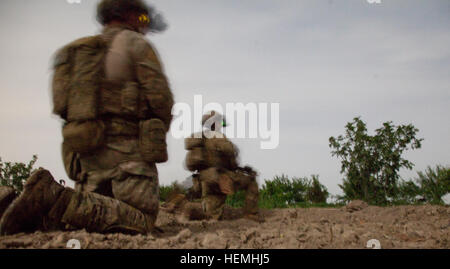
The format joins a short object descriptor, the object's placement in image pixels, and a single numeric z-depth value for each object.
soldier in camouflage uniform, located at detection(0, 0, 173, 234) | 3.65
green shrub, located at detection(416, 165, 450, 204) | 8.79
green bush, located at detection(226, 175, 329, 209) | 9.80
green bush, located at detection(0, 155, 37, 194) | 6.27
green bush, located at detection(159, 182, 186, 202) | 10.18
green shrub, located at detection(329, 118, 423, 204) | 8.94
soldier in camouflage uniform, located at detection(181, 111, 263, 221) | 6.50
